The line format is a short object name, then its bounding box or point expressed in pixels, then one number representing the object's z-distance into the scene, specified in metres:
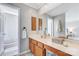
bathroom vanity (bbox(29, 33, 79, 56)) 1.55
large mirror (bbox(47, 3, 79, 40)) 1.70
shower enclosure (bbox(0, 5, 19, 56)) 1.87
